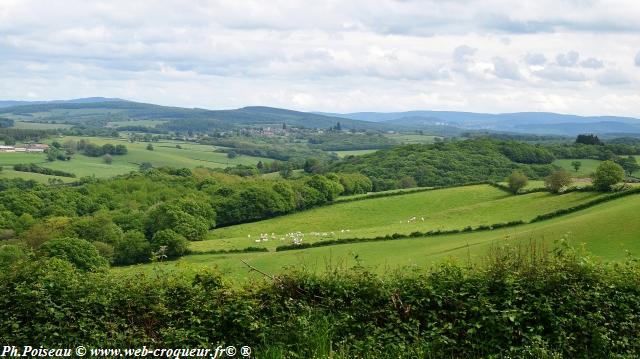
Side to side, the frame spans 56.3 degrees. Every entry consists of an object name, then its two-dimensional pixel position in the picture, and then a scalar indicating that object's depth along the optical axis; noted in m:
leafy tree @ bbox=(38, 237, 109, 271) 52.28
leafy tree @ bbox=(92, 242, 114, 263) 65.85
